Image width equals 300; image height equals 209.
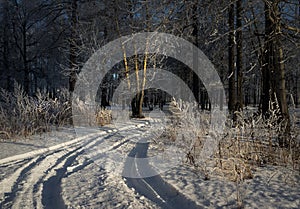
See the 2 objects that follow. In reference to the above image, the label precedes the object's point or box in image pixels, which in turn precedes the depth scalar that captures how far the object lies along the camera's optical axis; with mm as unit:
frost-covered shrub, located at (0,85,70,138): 6792
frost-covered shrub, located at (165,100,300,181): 3996
